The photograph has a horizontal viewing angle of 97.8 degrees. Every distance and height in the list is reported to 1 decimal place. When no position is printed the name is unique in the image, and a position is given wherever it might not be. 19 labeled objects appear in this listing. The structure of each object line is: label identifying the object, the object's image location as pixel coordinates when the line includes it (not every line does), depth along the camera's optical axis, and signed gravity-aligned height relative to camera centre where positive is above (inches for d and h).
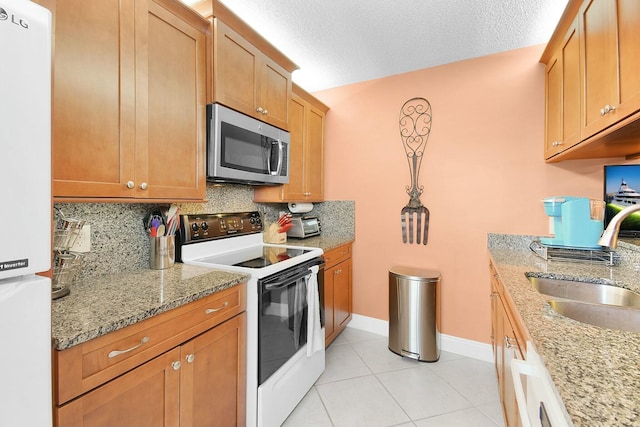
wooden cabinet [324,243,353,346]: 93.9 -28.5
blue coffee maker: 67.2 -2.3
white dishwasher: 22.4 -17.3
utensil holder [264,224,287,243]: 96.7 -8.1
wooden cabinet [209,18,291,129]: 62.9 +34.3
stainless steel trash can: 89.6 -33.6
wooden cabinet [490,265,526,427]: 42.4 -25.3
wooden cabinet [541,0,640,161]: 41.4 +23.7
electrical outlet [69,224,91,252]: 49.1 -5.4
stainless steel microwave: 62.8 +16.1
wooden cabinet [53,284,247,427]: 31.6 -22.2
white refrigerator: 21.6 -0.1
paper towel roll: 110.1 +1.9
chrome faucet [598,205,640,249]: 43.7 -3.2
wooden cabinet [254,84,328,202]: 95.3 +21.9
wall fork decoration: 100.8 +23.0
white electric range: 55.9 -21.4
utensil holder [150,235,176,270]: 59.5 -8.6
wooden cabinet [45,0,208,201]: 40.4 +19.1
